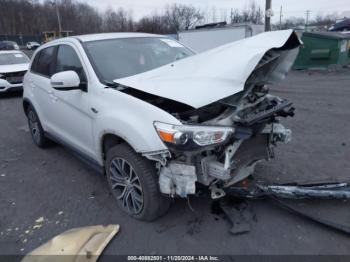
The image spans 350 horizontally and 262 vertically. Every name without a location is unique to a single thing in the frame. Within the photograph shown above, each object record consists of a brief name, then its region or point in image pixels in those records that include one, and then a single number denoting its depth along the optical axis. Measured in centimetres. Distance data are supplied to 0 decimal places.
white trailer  1850
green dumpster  1413
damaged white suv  255
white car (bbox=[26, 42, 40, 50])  5033
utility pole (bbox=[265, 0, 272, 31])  1750
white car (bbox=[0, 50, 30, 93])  1033
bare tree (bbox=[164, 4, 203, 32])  6956
